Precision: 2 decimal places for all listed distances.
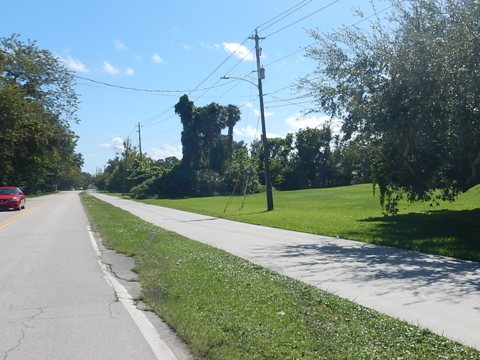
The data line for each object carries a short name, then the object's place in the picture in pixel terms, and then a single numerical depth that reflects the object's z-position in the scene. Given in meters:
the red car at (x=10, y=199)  37.59
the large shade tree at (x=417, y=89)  12.99
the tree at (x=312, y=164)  95.75
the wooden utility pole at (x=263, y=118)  31.92
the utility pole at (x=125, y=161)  102.28
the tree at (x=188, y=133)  78.50
